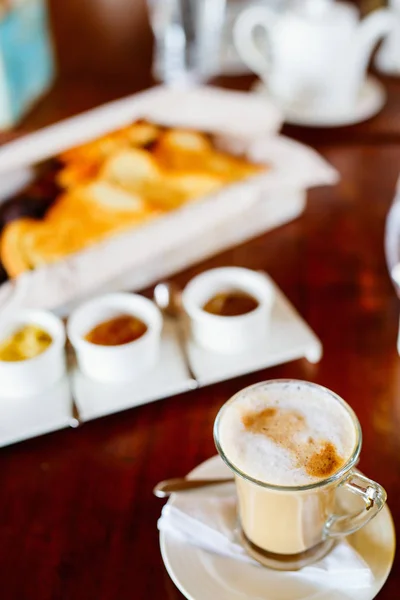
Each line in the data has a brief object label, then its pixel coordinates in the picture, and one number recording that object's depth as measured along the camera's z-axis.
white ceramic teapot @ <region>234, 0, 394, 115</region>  0.96
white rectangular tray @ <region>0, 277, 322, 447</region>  0.55
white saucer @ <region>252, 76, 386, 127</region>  1.00
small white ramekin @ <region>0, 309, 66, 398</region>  0.56
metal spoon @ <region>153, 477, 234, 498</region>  0.49
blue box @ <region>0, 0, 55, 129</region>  0.98
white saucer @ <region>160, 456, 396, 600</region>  0.43
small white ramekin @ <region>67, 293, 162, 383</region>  0.57
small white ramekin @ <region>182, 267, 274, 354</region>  0.60
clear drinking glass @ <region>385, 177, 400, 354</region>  0.73
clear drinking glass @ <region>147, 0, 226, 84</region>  1.20
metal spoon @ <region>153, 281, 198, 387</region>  0.65
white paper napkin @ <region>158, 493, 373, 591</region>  0.44
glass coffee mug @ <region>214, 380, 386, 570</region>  0.43
